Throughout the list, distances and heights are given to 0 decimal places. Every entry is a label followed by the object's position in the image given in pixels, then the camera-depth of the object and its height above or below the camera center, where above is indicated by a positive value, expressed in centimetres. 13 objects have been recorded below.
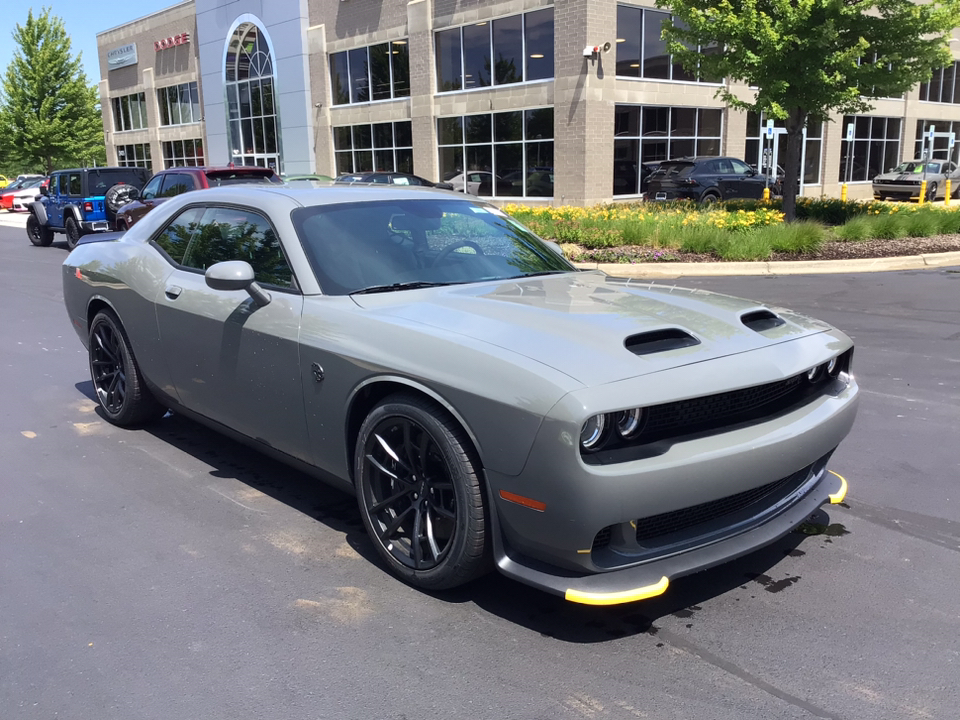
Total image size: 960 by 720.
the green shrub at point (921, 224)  1636 -146
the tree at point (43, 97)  4728 +436
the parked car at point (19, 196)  3822 -99
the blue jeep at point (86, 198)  1862 -56
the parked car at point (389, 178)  2039 -33
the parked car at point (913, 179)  3039 -112
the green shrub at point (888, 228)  1606 -149
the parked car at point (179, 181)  1469 -21
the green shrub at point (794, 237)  1434 -144
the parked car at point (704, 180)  2380 -72
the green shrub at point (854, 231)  1549 -148
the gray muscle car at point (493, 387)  284 -87
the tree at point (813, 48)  1579 +198
